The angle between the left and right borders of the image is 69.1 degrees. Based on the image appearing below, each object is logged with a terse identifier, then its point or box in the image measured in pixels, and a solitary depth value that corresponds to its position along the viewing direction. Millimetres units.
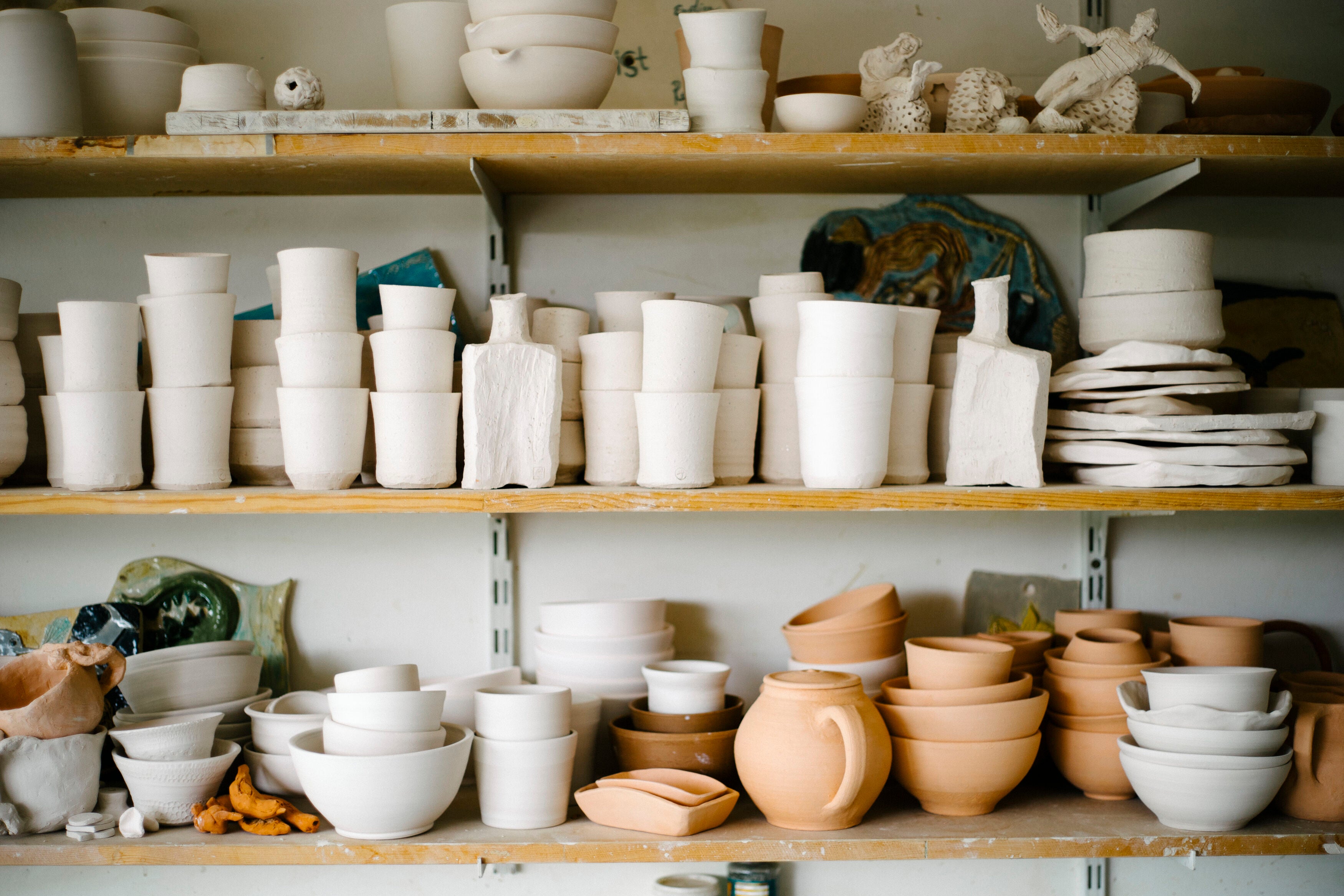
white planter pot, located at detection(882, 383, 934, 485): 1487
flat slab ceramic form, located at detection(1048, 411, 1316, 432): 1427
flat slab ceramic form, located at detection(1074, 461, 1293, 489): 1406
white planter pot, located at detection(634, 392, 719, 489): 1397
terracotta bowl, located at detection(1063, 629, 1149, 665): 1509
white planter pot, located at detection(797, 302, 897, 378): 1391
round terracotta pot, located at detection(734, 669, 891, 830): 1343
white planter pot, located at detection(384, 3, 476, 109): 1527
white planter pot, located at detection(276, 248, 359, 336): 1428
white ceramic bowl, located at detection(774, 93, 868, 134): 1442
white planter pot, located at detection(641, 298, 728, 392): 1395
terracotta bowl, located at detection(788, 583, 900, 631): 1585
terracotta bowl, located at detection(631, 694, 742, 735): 1492
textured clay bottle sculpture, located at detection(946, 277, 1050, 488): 1438
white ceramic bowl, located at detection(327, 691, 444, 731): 1357
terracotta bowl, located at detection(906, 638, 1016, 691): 1439
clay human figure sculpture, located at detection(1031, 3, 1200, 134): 1468
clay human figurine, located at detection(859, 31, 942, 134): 1475
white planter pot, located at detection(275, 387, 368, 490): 1412
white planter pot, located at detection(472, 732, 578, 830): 1389
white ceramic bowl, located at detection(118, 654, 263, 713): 1505
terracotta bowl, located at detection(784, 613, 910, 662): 1571
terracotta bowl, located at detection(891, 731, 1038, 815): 1402
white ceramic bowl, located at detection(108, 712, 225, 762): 1391
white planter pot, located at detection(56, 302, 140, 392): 1418
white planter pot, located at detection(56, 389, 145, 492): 1411
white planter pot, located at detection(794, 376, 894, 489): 1394
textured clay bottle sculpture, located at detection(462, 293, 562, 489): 1410
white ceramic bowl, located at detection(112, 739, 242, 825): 1390
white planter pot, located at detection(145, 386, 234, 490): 1432
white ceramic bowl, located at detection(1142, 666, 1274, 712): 1377
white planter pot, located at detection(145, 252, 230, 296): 1438
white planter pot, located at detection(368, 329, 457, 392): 1421
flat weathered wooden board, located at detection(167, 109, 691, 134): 1399
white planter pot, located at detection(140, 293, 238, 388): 1438
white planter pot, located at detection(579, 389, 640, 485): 1470
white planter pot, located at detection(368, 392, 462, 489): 1413
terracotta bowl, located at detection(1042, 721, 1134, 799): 1475
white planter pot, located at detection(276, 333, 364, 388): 1420
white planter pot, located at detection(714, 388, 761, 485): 1481
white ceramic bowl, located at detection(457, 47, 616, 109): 1423
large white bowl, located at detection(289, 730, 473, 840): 1315
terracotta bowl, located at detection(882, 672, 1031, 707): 1421
